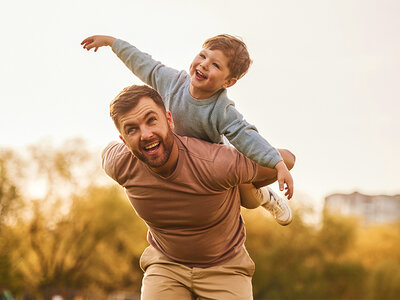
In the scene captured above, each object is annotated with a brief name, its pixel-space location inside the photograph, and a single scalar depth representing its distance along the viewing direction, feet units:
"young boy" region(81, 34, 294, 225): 14.69
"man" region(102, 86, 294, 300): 14.66
